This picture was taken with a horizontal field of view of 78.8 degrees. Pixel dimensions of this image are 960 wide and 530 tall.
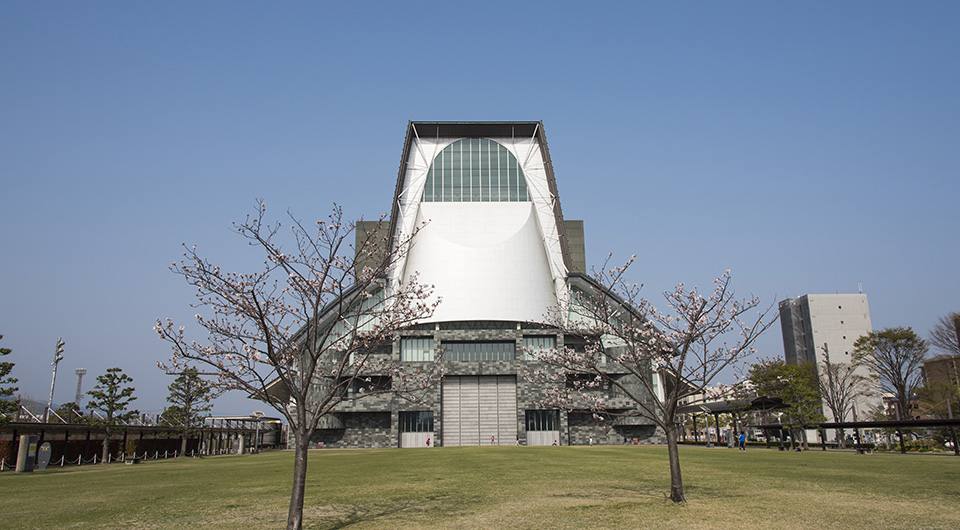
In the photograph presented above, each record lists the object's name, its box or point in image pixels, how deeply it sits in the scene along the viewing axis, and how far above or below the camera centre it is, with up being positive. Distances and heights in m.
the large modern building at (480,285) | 66.88 +13.77
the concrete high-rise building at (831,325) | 116.00 +13.85
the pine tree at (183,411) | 54.81 -0.72
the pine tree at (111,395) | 44.41 +0.67
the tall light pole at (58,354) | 47.78 +4.08
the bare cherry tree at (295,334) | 12.01 +1.53
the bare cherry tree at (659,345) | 15.25 +1.52
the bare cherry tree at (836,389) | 61.49 +0.56
